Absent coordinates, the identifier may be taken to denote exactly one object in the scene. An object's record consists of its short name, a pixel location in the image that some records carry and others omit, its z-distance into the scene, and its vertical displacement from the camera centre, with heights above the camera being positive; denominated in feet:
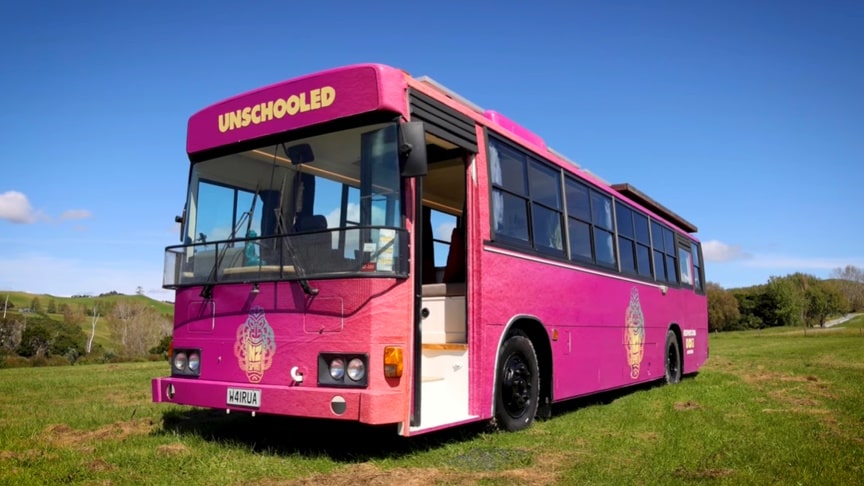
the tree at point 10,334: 192.34 +6.90
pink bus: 17.40 +2.75
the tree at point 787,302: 281.54 +20.54
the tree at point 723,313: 289.74 +16.16
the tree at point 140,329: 243.81 +10.08
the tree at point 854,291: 399.65 +34.83
